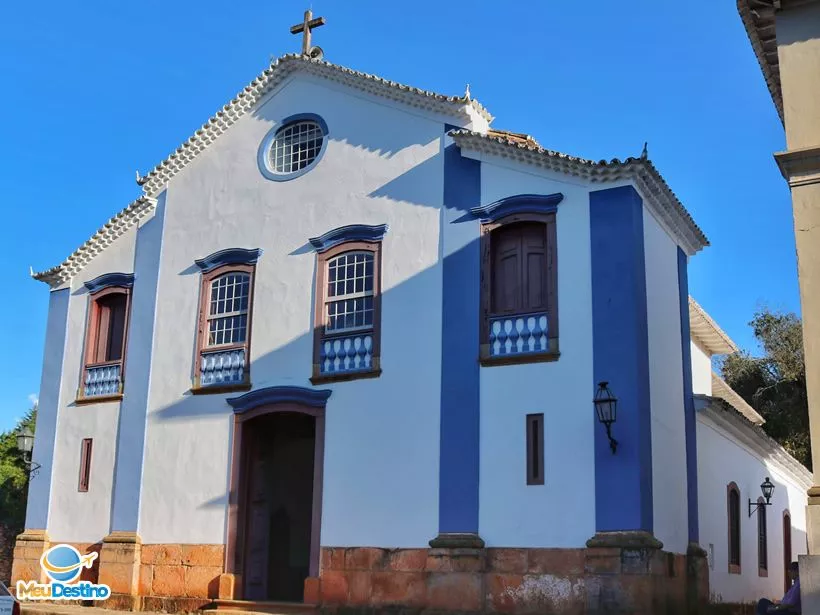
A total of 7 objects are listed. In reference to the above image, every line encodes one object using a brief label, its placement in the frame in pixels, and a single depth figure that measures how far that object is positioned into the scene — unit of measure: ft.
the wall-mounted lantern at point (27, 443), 65.36
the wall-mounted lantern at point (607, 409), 44.62
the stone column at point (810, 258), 31.32
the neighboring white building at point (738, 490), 56.29
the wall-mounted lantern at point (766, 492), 64.98
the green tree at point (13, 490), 91.15
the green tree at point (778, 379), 103.14
